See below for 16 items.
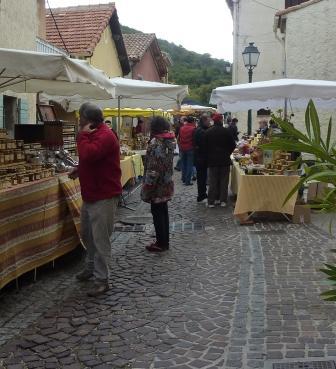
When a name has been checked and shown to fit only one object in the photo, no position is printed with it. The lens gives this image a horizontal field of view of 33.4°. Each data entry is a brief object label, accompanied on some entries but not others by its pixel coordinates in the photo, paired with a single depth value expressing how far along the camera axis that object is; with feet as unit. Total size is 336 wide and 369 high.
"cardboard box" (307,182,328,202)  31.89
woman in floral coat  23.13
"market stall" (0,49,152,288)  17.72
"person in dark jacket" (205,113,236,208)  34.81
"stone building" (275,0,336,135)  51.24
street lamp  51.13
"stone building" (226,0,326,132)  51.78
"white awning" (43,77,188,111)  33.06
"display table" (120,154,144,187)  38.41
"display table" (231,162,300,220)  29.45
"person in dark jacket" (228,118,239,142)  60.41
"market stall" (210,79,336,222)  29.53
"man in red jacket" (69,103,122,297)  17.56
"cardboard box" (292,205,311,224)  29.73
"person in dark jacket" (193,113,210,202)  38.27
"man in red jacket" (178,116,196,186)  46.09
